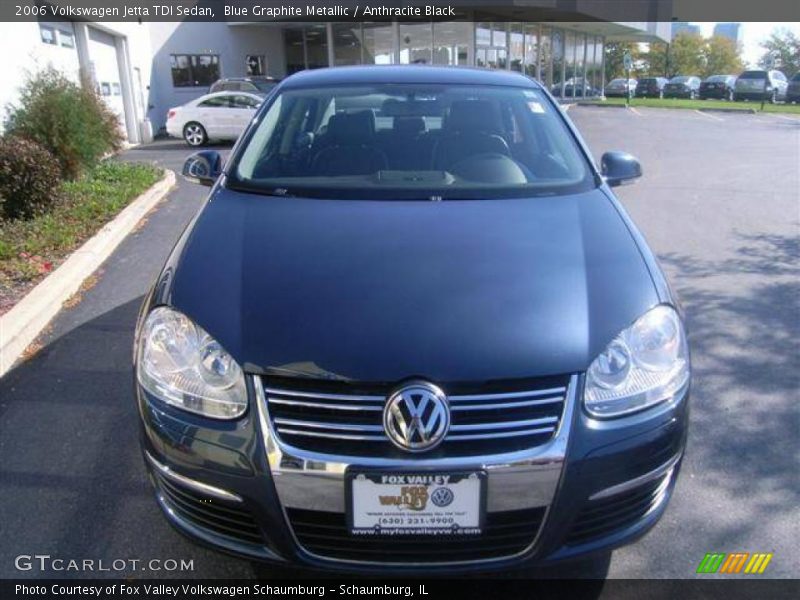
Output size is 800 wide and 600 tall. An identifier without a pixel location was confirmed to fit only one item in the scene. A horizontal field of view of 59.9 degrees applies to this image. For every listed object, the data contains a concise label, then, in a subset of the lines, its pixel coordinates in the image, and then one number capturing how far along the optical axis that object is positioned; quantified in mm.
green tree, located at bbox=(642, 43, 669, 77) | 71056
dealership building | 17453
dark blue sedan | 1966
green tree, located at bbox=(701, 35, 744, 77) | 75312
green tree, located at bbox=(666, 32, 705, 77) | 72125
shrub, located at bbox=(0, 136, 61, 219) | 6723
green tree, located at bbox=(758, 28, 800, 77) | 64375
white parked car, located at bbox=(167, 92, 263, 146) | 16656
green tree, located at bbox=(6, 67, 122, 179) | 9773
